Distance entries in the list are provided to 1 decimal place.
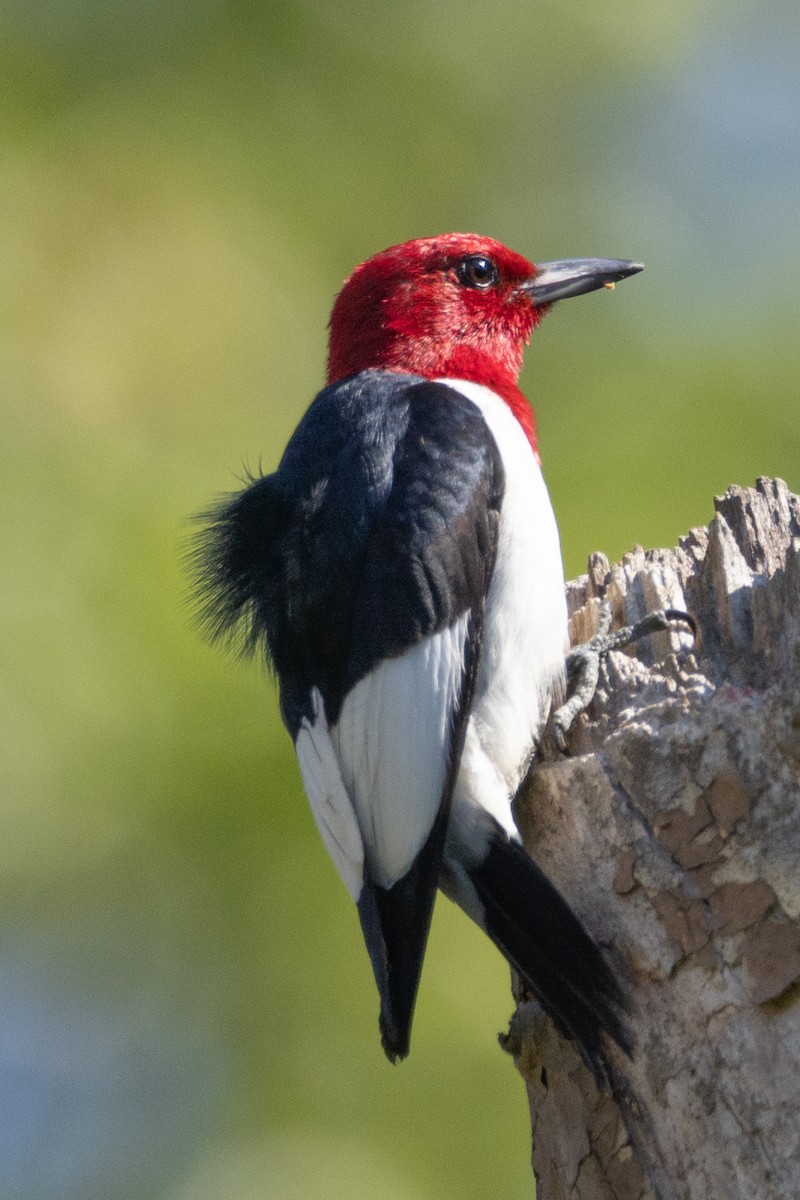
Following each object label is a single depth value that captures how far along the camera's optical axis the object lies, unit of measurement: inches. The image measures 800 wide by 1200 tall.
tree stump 207.0
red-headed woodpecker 243.0
